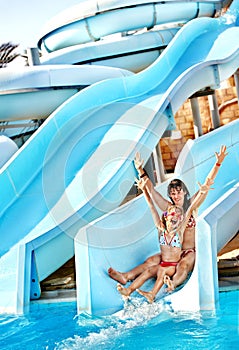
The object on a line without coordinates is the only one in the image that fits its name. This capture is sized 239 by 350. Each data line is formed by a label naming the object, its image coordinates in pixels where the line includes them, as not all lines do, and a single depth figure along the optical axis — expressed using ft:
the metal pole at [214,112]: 33.71
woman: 12.75
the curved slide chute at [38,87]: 22.04
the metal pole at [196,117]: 33.53
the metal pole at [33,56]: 26.08
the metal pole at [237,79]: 31.32
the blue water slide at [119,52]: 27.78
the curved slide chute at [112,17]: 27.53
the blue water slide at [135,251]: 11.93
